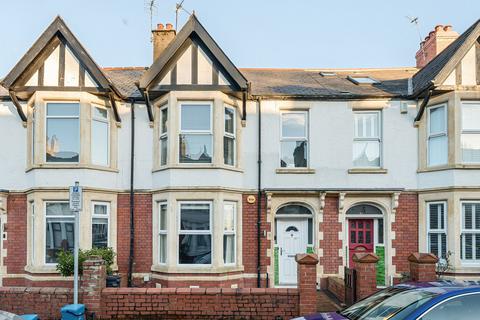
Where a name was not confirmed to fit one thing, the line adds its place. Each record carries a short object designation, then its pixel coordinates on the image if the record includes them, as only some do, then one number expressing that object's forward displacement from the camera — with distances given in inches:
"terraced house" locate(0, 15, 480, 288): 544.7
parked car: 220.2
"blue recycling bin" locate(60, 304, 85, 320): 366.9
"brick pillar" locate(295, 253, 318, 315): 392.5
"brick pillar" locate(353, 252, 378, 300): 408.5
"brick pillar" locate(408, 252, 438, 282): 419.2
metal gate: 425.7
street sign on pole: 382.9
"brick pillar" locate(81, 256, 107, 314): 399.5
